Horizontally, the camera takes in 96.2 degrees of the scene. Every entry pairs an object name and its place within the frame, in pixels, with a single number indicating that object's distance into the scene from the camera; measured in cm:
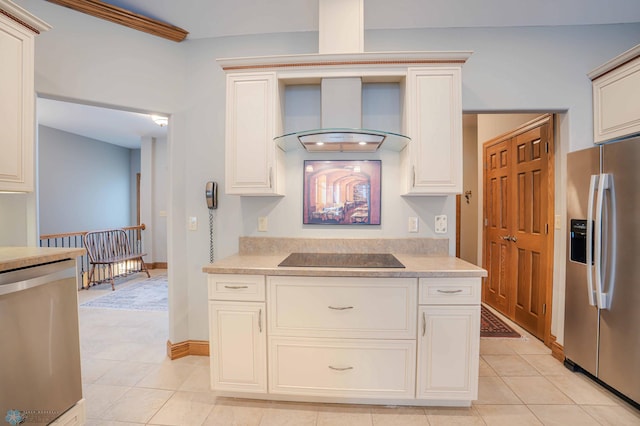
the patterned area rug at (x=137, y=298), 383
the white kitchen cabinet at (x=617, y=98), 201
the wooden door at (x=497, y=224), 342
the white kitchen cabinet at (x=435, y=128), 209
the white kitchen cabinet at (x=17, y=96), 161
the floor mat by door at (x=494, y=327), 299
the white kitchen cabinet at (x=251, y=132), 218
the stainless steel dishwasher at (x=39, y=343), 136
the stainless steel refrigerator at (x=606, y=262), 185
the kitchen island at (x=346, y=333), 180
